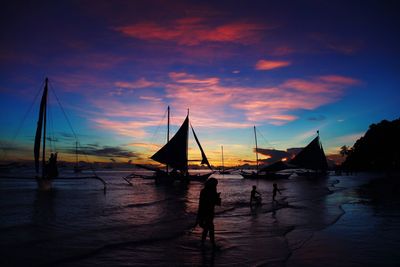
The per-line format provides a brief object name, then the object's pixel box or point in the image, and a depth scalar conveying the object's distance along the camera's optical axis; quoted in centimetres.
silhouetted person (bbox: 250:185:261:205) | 2563
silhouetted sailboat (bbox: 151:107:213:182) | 5875
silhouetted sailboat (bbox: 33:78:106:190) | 3862
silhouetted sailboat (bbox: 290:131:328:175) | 8594
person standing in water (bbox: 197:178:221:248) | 1041
